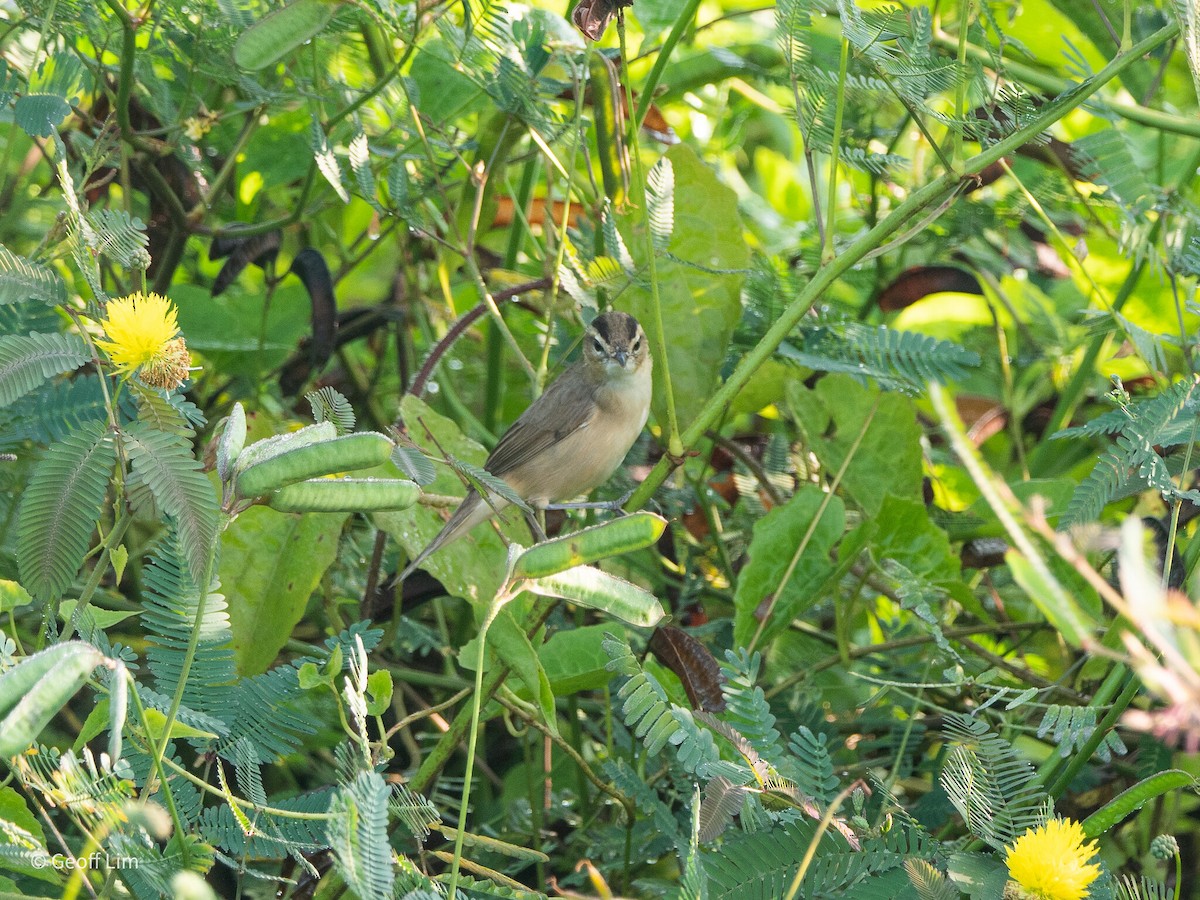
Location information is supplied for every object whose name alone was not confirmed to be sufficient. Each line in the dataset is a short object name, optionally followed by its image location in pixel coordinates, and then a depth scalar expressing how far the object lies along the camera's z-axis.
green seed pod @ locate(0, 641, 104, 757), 4.25
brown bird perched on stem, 5.47
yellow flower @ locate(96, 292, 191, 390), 4.35
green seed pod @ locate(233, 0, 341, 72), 4.45
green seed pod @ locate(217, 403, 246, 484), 4.32
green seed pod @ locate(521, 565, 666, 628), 4.33
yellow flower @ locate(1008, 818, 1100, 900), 4.34
